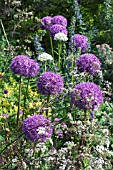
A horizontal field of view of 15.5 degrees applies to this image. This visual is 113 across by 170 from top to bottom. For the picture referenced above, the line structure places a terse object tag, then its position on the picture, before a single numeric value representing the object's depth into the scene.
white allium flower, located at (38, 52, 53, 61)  3.35
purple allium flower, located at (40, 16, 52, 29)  4.45
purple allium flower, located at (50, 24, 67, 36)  4.10
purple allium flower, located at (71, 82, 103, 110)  2.53
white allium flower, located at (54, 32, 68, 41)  3.71
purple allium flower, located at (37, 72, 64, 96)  2.81
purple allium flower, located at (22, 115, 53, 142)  2.42
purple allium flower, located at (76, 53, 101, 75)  3.20
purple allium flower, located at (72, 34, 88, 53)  4.10
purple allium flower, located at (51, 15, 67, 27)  4.37
